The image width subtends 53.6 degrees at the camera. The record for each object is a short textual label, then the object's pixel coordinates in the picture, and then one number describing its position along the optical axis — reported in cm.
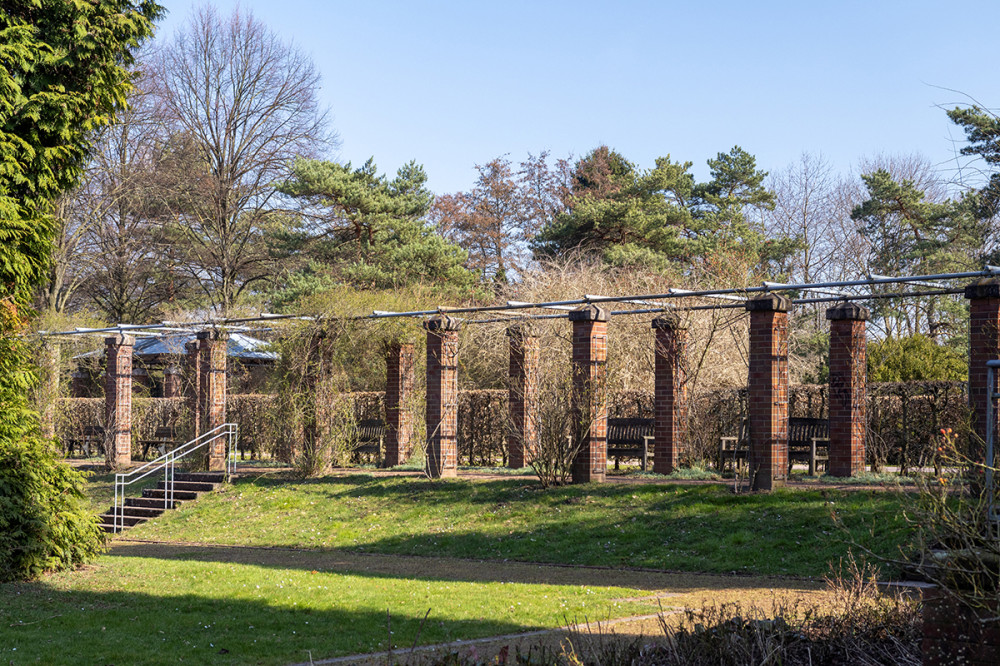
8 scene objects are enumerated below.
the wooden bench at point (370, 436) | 2097
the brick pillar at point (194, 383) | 2133
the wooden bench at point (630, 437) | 1806
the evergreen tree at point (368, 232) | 3023
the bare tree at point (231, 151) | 3416
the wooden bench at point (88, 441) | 2540
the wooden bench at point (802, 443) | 1548
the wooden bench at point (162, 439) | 2495
